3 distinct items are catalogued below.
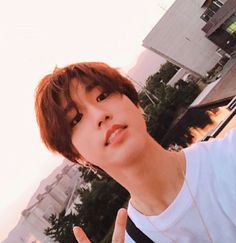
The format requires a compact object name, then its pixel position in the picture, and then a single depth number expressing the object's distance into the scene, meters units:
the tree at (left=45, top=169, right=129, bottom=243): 15.72
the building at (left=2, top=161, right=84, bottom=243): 35.17
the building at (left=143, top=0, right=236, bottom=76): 16.55
